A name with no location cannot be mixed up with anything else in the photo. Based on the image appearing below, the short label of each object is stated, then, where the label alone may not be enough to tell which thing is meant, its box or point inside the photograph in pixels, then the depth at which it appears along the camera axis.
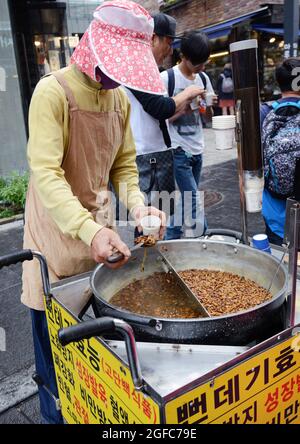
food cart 1.30
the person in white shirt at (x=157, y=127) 3.57
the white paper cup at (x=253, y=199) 1.99
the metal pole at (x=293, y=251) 1.38
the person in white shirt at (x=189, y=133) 3.95
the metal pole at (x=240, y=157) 1.92
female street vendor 1.71
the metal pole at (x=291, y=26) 6.45
